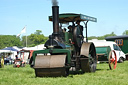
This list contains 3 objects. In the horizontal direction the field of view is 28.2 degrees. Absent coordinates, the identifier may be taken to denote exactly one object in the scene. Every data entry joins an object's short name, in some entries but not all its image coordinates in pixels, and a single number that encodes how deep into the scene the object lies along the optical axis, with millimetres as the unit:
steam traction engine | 8172
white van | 19406
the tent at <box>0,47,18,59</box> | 28928
